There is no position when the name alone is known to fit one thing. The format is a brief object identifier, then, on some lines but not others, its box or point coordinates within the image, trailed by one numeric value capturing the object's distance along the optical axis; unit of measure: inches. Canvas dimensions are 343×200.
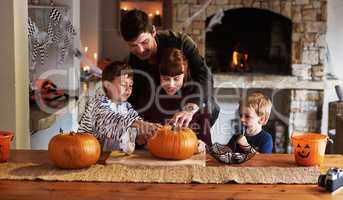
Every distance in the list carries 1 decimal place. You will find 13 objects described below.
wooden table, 64.9
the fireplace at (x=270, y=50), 211.3
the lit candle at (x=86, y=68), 184.9
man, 102.0
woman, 100.9
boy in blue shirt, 96.0
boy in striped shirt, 88.3
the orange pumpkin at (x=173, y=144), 76.7
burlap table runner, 71.0
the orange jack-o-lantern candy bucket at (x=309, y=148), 76.7
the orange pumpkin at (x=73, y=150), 73.2
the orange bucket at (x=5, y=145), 77.9
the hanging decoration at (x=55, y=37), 149.4
